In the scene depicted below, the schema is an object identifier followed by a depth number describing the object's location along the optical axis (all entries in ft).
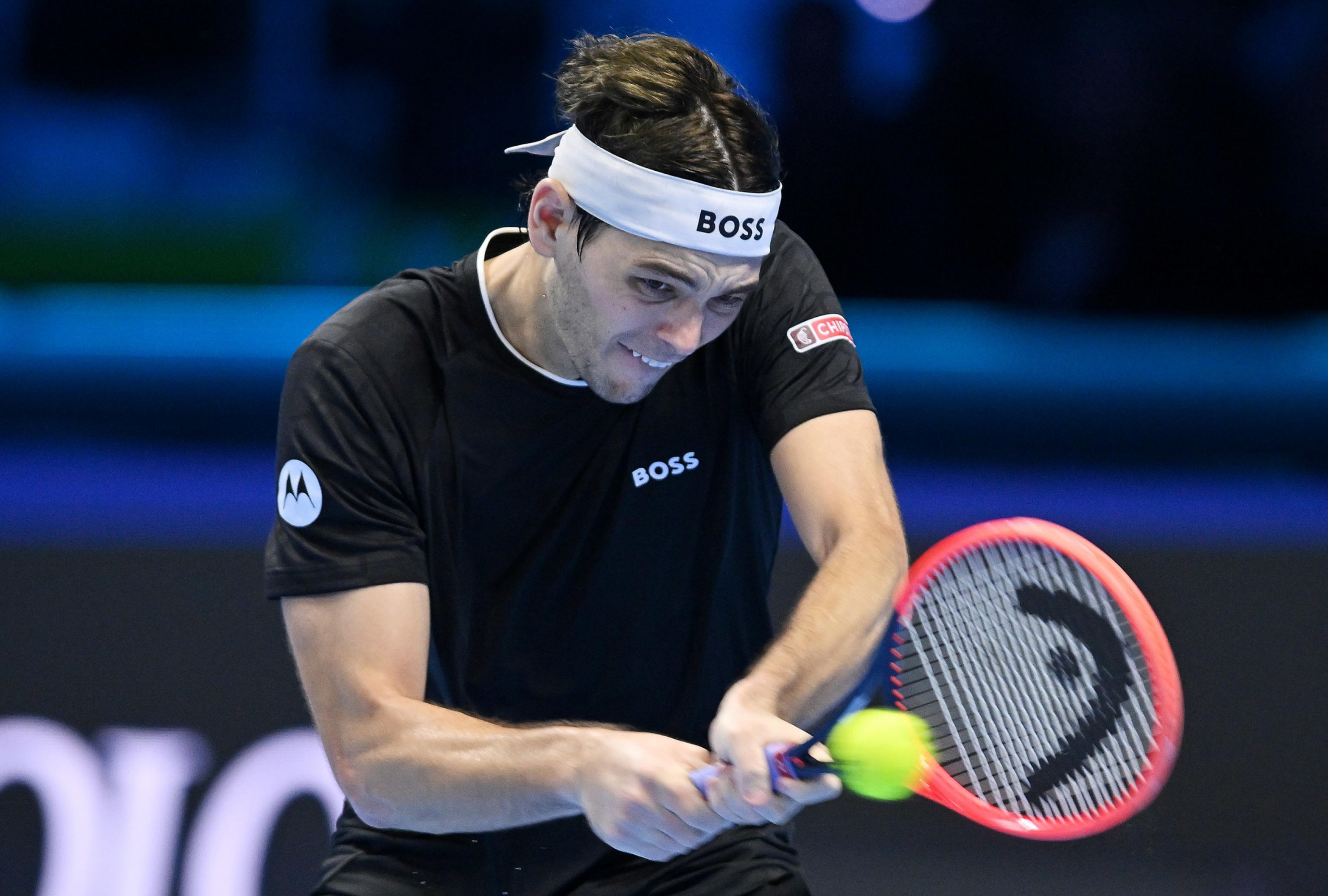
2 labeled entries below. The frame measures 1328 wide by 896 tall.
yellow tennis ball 34.80
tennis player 35.35
